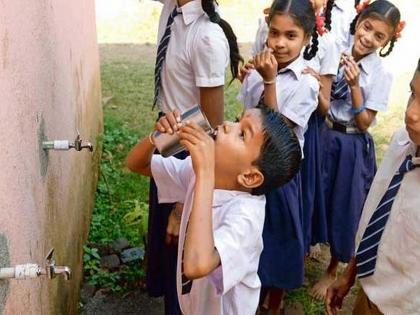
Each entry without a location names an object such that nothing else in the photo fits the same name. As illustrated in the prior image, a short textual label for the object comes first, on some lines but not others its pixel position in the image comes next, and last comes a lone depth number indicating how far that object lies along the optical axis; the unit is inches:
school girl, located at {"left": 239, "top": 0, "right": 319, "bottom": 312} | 93.0
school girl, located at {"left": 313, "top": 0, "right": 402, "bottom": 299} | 108.5
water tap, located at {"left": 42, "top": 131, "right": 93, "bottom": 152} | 67.2
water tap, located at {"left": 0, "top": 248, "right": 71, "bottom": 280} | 48.4
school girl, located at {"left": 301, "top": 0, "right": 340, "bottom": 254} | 104.7
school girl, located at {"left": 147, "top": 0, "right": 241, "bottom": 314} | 86.2
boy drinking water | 54.9
